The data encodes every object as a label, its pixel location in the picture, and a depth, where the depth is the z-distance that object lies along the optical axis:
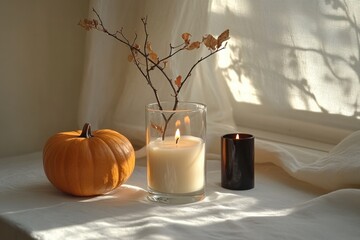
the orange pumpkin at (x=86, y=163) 1.09
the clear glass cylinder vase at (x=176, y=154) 1.08
